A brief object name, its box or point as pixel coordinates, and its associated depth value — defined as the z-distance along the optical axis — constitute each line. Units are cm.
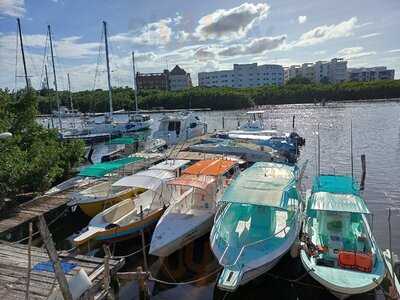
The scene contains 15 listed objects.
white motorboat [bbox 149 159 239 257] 1505
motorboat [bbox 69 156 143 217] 1997
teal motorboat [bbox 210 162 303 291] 1248
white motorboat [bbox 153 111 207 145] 4088
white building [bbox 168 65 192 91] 17720
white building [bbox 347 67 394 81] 18161
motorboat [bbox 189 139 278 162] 3266
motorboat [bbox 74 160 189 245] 1662
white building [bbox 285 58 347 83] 18425
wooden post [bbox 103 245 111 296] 1127
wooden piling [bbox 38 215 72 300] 812
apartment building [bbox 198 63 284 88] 18000
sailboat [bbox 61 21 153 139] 5690
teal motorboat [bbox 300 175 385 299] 1139
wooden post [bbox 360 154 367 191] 2882
